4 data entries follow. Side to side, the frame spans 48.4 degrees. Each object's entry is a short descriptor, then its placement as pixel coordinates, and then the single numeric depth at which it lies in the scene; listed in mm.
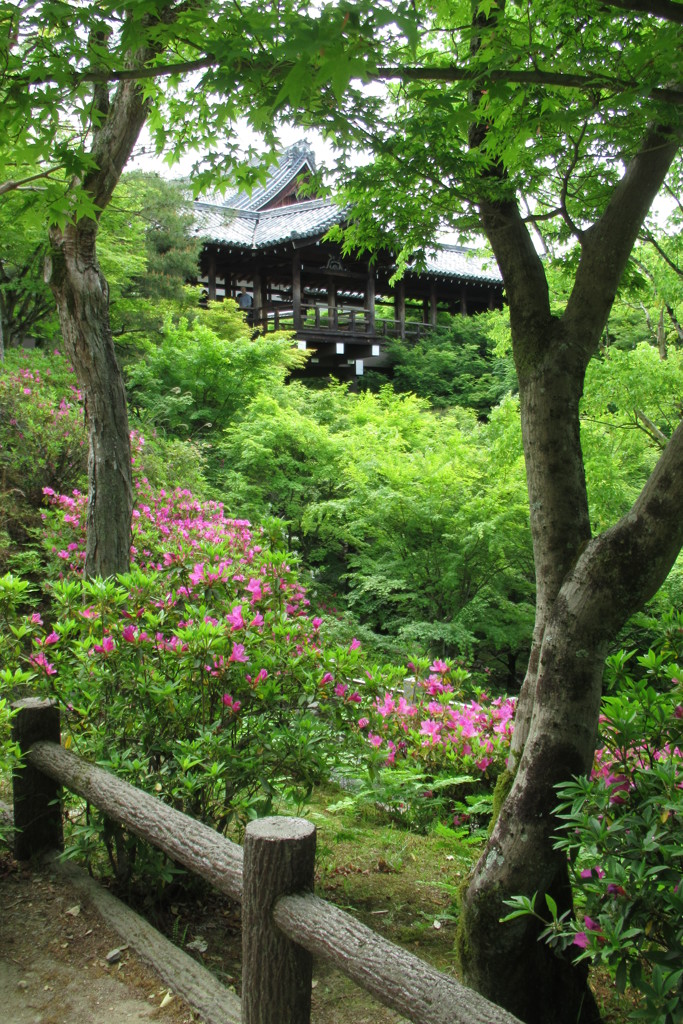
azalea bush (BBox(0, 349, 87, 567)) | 6703
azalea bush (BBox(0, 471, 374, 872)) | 2729
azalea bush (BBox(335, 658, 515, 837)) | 3804
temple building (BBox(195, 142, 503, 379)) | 16906
